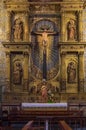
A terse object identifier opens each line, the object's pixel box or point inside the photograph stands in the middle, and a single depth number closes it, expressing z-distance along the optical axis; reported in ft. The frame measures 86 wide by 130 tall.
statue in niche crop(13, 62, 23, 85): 59.52
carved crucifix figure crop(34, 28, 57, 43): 60.59
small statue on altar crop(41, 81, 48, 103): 53.83
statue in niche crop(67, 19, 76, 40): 60.08
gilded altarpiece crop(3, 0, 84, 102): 59.26
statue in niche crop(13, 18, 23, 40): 60.44
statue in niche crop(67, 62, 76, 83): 59.47
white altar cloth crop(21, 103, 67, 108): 47.26
